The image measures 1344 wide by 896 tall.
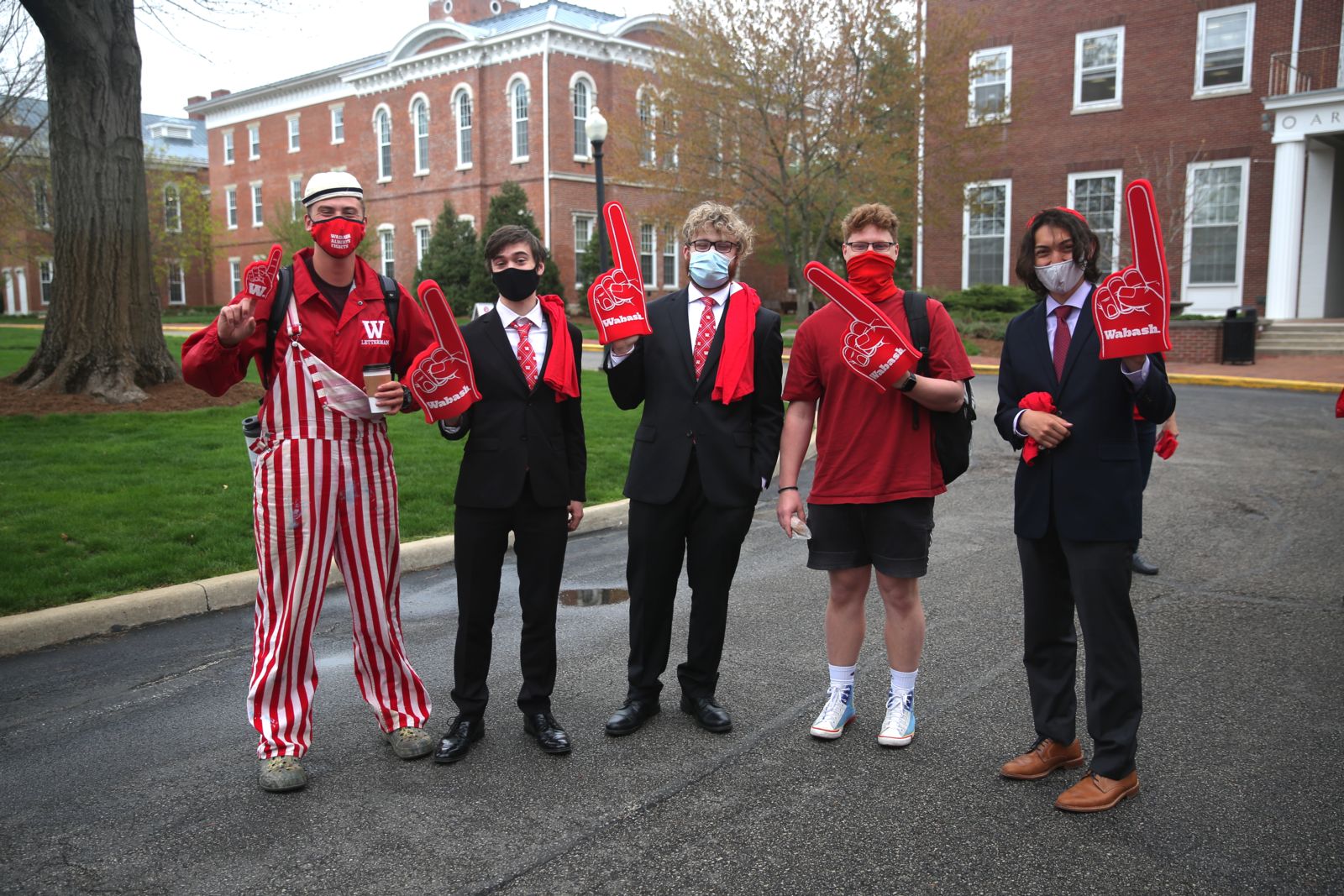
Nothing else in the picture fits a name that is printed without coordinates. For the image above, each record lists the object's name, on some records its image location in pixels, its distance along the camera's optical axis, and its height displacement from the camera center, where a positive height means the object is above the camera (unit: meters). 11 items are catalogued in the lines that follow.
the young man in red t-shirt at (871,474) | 4.19 -0.68
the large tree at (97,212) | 12.27 +1.11
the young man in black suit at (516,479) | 4.28 -0.71
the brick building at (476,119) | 37.75 +7.28
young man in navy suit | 3.71 -0.71
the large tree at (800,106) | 24.89 +4.77
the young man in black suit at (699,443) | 4.41 -0.59
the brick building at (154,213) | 34.56 +3.53
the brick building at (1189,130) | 25.09 +4.33
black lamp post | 17.45 +2.87
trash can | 21.77 -0.78
